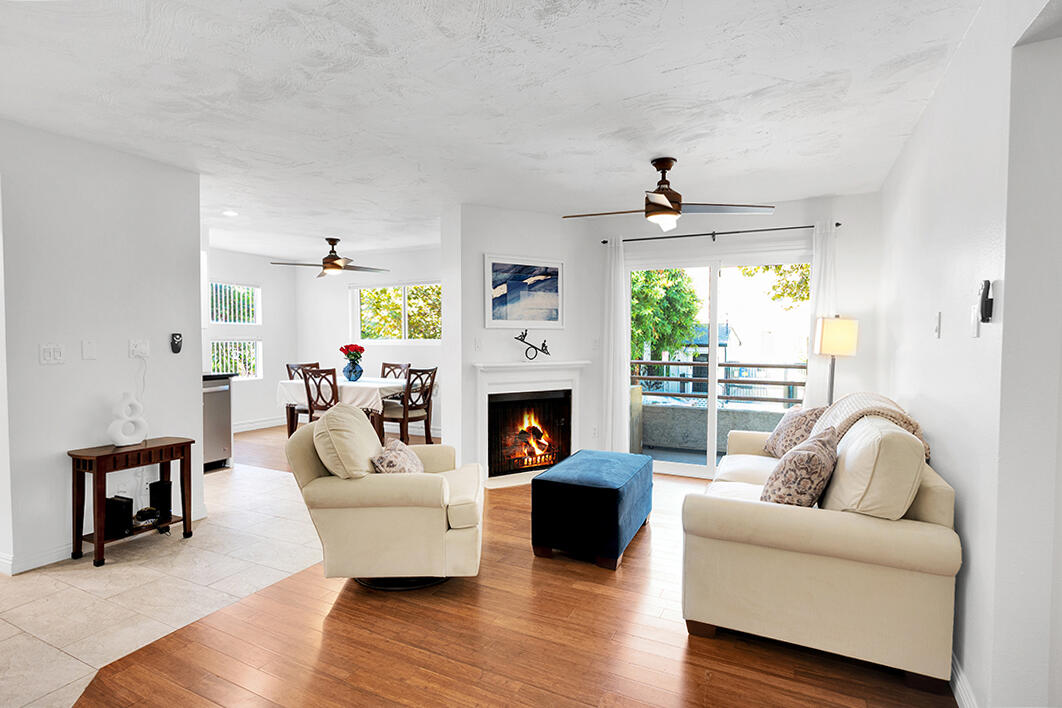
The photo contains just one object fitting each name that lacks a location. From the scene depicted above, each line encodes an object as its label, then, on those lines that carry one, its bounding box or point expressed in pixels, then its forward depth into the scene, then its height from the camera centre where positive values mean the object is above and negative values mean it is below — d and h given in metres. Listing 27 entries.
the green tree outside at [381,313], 8.23 +0.34
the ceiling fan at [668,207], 3.48 +0.84
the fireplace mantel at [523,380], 5.27 -0.42
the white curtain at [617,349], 5.69 -0.12
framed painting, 5.34 +0.42
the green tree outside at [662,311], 5.62 +0.26
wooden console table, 3.35 -0.79
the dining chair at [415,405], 6.63 -0.82
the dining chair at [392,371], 7.80 -0.48
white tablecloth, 6.43 -0.65
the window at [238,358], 7.90 -0.31
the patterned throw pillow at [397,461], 3.04 -0.68
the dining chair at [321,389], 6.62 -0.62
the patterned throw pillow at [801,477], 2.46 -0.61
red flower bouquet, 6.92 -0.19
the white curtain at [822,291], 4.79 +0.39
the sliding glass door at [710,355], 5.20 -0.17
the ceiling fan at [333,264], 6.16 +0.78
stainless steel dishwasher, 5.61 -0.85
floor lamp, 4.47 +0.00
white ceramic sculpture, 3.56 -0.56
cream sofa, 2.16 -0.97
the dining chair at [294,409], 6.84 -0.89
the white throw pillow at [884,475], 2.22 -0.54
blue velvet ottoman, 3.31 -1.04
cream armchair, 2.87 -0.95
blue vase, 7.04 -0.44
